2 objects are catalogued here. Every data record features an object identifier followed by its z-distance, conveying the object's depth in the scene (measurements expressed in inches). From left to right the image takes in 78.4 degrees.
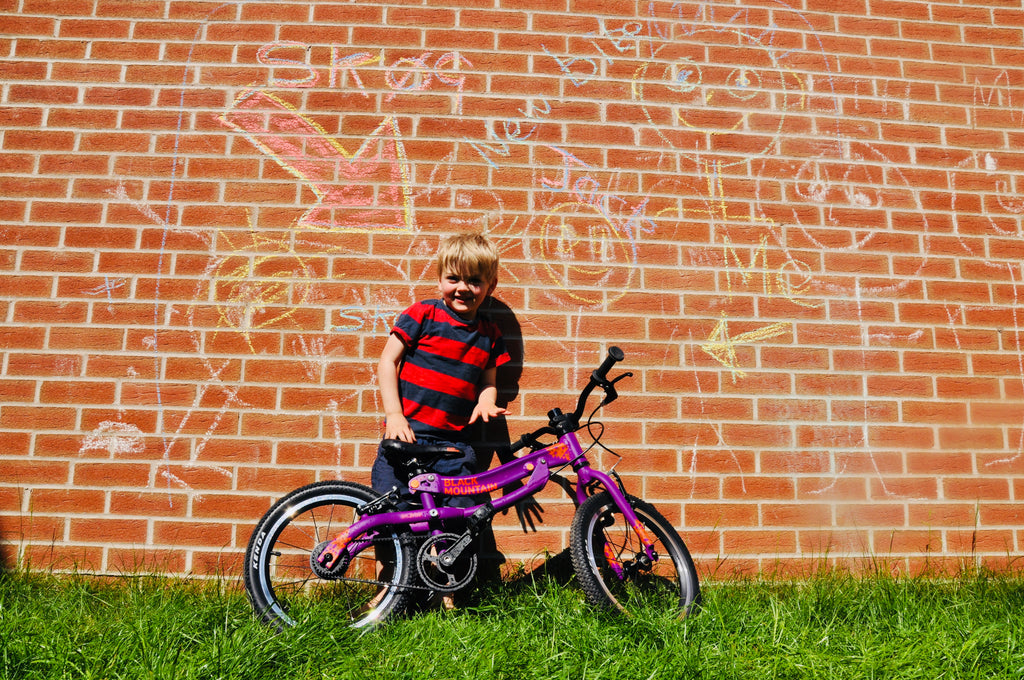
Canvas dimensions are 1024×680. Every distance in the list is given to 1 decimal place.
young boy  105.3
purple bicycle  95.0
